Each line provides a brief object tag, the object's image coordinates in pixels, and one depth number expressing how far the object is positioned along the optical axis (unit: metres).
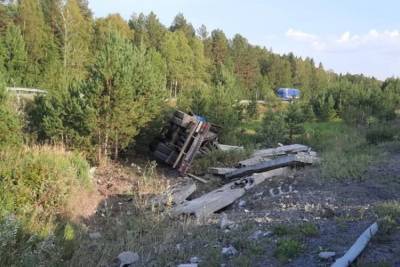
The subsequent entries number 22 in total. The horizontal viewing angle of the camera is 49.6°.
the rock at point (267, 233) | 5.81
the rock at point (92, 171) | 11.73
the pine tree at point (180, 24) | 66.04
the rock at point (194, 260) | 5.24
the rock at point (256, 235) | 5.76
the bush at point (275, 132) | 19.08
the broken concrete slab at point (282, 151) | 14.35
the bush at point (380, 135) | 15.31
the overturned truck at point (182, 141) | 13.91
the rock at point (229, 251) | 5.31
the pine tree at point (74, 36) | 38.94
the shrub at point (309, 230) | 5.54
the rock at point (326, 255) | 4.81
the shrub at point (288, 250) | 4.98
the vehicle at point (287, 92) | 56.70
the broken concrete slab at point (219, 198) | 8.53
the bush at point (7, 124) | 12.21
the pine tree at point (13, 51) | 33.38
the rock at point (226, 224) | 6.58
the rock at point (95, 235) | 7.46
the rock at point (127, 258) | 5.80
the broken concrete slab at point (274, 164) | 11.82
